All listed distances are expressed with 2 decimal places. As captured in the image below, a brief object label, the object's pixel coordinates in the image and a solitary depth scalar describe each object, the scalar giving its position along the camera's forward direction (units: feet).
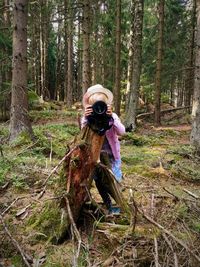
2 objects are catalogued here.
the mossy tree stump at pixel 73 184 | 7.29
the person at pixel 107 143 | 7.29
